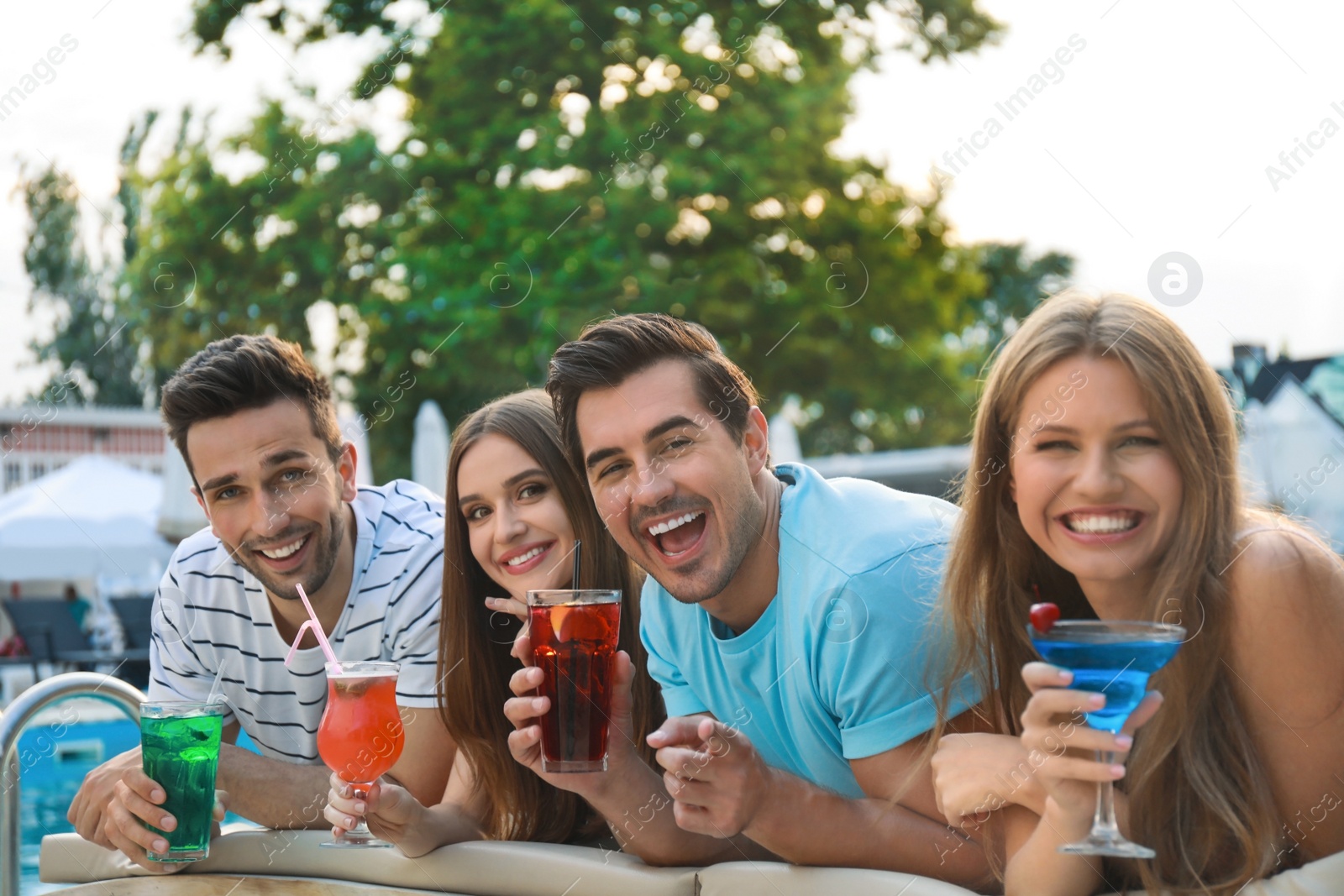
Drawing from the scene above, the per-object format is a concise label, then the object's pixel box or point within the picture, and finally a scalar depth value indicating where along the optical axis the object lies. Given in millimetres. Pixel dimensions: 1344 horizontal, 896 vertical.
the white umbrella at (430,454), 10562
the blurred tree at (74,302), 26719
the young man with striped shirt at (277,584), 3885
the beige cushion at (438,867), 3039
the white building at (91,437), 26594
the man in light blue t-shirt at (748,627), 2729
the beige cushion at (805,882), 2593
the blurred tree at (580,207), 14539
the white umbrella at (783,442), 12000
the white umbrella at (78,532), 13969
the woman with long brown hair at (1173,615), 2248
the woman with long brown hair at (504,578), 3605
